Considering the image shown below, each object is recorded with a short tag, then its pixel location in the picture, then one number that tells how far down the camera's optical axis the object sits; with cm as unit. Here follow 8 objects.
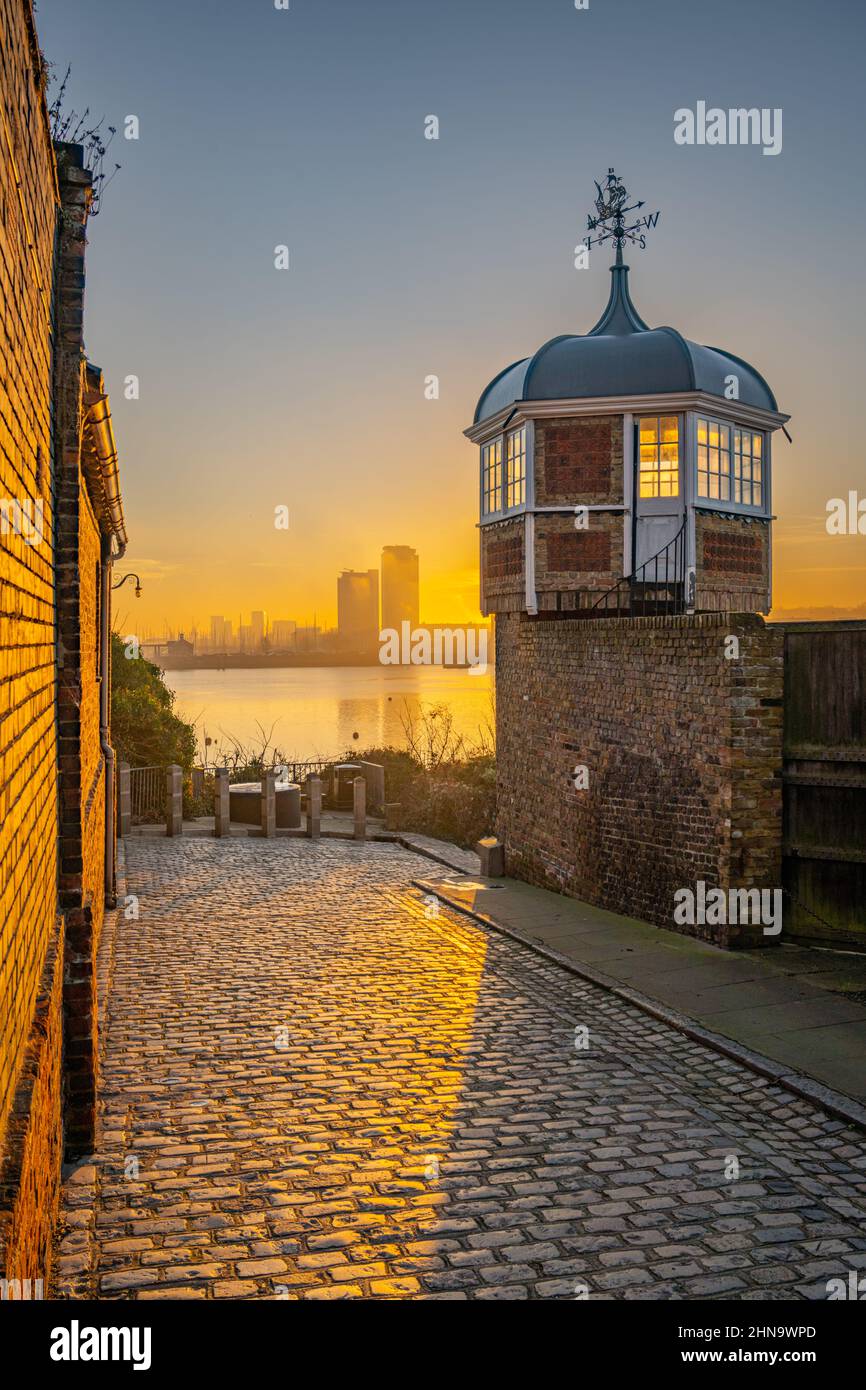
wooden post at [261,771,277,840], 2189
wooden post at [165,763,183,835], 2142
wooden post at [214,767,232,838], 2173
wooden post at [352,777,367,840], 2192
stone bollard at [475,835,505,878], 1748
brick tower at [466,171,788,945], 1377
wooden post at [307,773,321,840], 2181
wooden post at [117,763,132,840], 2055
